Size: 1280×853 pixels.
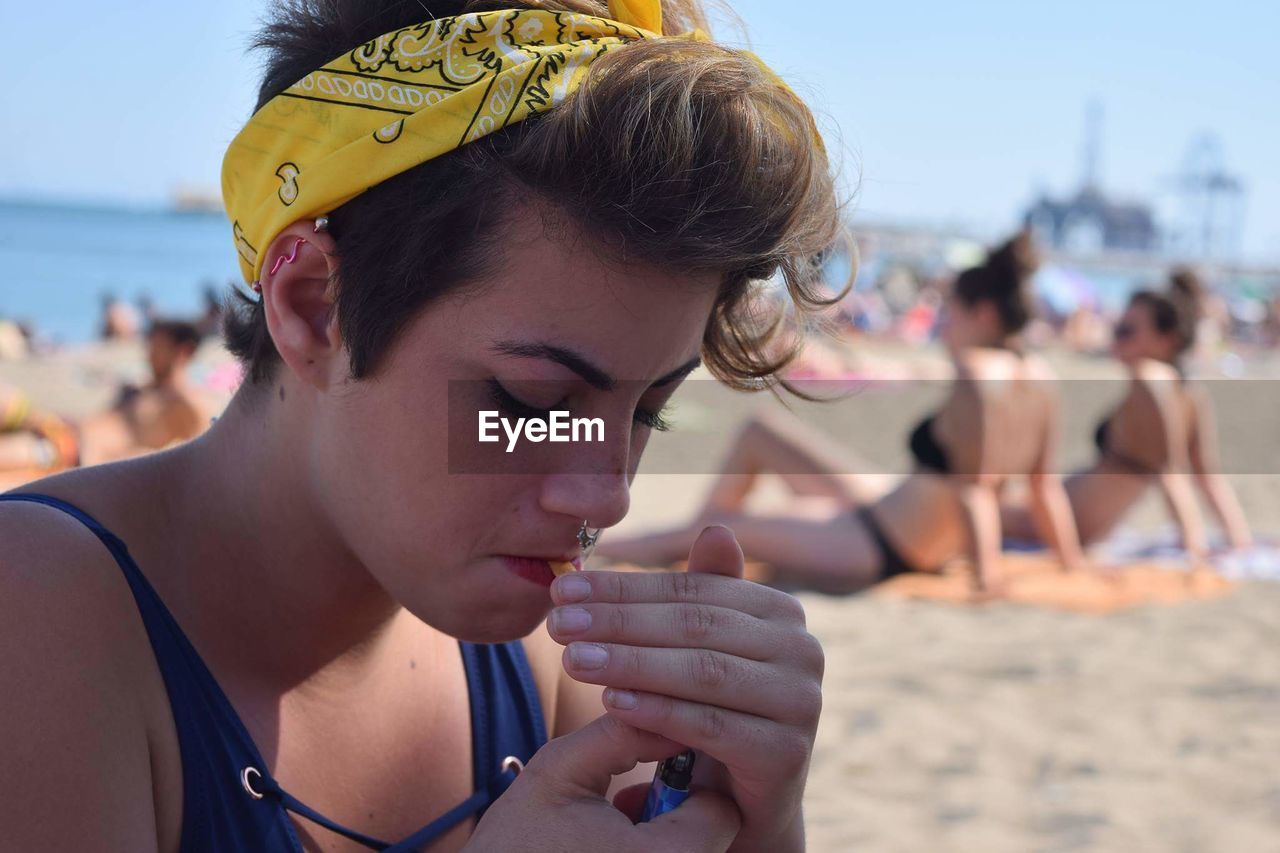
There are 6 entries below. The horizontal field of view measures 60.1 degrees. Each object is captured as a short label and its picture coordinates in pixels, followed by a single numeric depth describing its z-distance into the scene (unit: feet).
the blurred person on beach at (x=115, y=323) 64.03
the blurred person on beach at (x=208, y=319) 50.52
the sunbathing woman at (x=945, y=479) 20.08
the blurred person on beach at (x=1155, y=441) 23.22
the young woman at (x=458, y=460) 3.95
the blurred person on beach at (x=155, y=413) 22.67
